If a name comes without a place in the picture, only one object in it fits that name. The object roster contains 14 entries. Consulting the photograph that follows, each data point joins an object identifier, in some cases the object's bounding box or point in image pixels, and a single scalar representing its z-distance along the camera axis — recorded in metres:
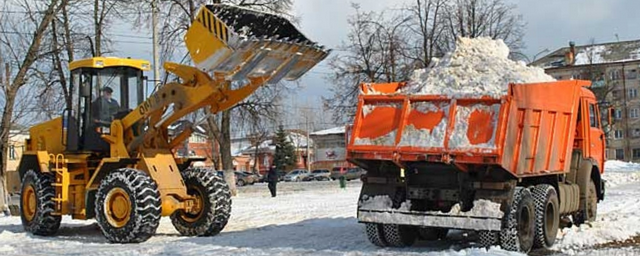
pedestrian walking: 30.33
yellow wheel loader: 12.61
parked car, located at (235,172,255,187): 63.29
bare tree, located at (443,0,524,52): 34.88
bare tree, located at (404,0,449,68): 34.25
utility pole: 25.31
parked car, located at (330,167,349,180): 67.84
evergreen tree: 85.88
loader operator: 14.97
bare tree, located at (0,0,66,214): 24.05
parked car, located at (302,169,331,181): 68.81
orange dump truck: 10.82
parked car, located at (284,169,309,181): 70.69
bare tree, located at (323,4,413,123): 34.62
